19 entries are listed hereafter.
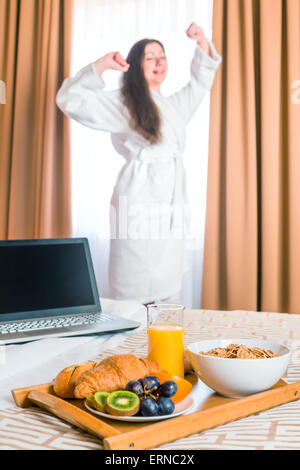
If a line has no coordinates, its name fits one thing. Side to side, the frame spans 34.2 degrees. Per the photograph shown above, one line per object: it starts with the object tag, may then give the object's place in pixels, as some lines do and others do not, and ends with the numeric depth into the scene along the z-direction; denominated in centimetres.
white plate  55
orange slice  63
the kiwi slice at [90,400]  59
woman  228
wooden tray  50
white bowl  64
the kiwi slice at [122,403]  55
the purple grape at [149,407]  55
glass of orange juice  76
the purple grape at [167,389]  59
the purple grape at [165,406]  56
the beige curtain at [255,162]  242
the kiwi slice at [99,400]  57
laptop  113
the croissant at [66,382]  64
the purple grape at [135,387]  59
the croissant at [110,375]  62
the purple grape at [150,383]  60
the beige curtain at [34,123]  293
